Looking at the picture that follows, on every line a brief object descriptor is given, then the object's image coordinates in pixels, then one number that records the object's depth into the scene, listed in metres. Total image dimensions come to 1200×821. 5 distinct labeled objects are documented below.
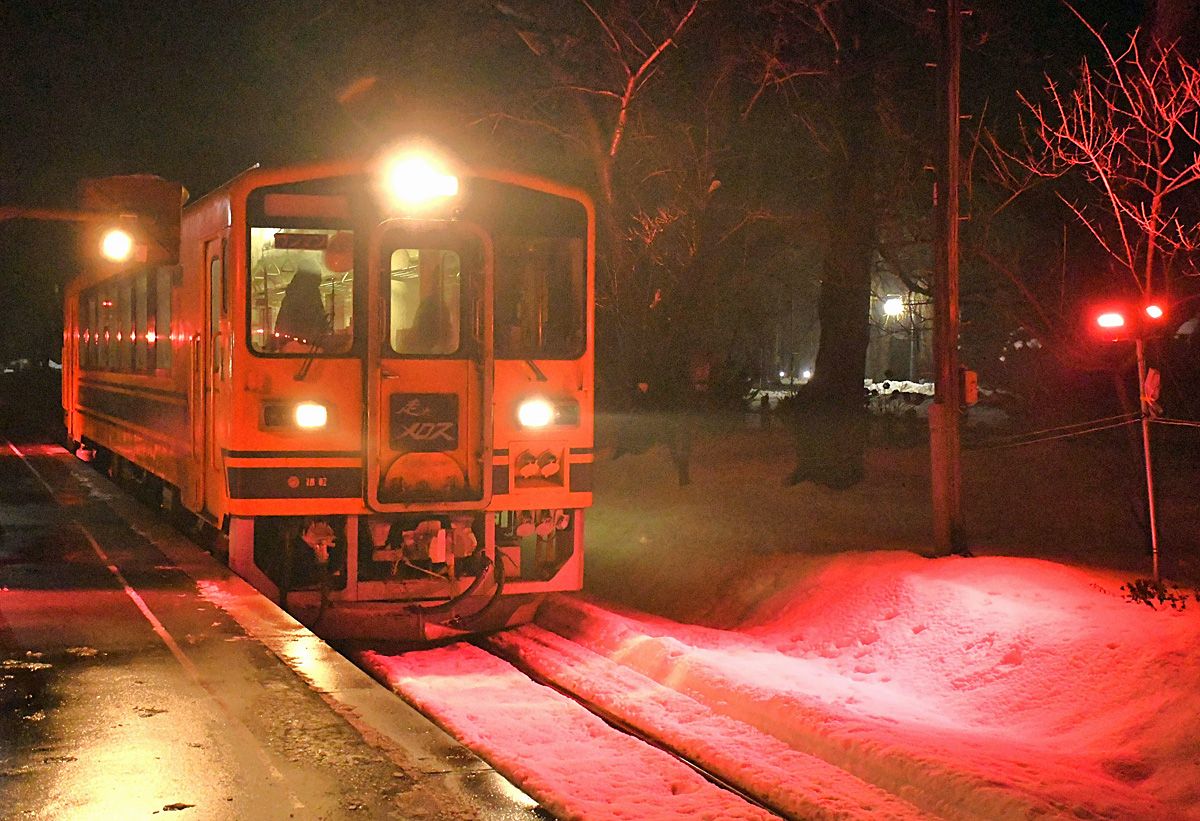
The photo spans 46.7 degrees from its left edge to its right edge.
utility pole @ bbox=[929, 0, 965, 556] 10.66
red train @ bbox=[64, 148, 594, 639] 9.32
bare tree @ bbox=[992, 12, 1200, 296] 10.39
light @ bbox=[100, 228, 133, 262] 12.75
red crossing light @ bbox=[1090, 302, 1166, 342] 9.09
